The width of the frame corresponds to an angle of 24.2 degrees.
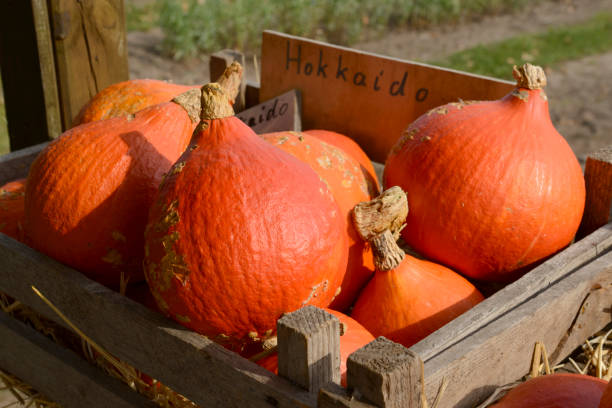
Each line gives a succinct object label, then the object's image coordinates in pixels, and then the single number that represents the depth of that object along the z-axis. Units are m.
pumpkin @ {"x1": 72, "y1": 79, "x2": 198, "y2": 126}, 1.26
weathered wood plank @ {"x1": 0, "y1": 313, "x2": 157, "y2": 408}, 1.15
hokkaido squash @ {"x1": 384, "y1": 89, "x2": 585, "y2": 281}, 1.12
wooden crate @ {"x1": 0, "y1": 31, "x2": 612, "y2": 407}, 0.95
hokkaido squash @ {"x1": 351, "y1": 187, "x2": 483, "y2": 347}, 1.09
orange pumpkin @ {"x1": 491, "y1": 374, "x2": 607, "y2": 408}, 1.00
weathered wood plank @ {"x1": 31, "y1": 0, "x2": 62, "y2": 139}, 1.44
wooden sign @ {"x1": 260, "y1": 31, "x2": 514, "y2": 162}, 1.33
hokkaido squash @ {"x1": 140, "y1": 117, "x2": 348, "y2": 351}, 1.01
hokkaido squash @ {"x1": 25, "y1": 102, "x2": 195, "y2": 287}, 1.10
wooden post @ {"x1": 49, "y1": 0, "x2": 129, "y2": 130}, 1.46
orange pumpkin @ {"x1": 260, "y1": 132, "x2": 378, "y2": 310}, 1.12
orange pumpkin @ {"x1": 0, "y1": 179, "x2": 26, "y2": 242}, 1.25
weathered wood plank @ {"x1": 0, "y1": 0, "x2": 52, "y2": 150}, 1.46
